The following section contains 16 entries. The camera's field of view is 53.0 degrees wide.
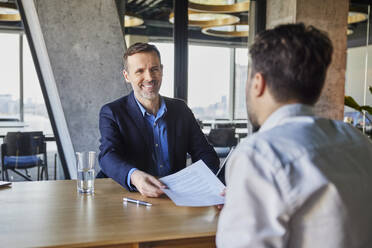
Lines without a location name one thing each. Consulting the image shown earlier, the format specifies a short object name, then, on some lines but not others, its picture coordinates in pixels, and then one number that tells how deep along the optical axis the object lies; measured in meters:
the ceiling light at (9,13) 3.78
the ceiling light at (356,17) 5.22
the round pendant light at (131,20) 4.16
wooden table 1.13
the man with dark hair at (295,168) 0.72
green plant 3.87
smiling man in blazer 2.15
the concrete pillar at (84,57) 3.60
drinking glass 1.67
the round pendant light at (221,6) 4.63
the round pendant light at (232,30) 4.75
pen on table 1.50
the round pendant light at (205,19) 4.44
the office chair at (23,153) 3.98
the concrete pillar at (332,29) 4.25
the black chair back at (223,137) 4.71
